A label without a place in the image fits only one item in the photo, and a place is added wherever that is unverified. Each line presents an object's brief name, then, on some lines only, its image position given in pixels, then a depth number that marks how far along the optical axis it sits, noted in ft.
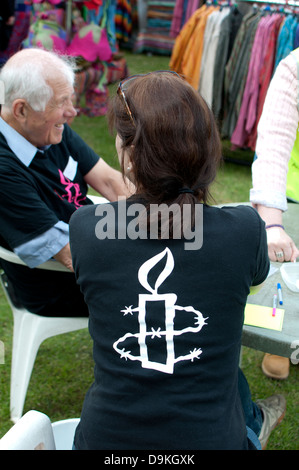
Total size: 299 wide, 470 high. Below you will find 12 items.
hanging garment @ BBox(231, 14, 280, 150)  14.34
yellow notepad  4.40
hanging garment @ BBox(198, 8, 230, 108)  15.30
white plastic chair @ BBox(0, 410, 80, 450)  3.18
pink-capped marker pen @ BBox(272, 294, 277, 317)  4.54
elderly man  5.70
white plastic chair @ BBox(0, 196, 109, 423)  6.32
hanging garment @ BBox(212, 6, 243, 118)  15.21
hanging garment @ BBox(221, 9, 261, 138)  14.82
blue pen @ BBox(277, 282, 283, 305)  4.73
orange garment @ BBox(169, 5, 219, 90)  15.61
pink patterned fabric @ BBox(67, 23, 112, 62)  14.71
